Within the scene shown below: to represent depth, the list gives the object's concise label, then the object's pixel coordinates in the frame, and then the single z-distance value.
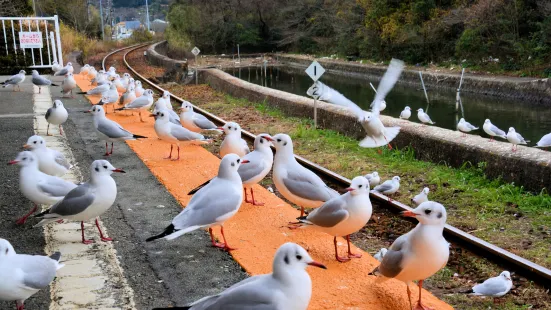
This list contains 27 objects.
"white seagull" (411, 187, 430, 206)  5.90
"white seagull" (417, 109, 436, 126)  14.32
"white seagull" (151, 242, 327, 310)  2.81
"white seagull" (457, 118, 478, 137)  12.73
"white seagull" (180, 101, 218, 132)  8.34
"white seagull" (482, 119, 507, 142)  11.11
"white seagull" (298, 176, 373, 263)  4.02
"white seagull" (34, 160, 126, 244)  4.21
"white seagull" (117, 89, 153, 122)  10.27
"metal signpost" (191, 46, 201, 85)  20.47
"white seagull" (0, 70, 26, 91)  13.30
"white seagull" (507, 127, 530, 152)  9.71
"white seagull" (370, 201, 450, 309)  3.38
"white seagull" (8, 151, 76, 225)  4.61
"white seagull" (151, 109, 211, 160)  7.30
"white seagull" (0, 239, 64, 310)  3.17
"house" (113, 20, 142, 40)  113.06
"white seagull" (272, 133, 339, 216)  4.75
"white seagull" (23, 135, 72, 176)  5.47
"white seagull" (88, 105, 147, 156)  7.34
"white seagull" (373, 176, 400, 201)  6.26
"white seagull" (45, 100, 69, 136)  8.23
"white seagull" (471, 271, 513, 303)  3.87
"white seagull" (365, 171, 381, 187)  6.55
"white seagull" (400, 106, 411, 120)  15.07
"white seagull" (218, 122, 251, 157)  6.41
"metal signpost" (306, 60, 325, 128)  10.55
